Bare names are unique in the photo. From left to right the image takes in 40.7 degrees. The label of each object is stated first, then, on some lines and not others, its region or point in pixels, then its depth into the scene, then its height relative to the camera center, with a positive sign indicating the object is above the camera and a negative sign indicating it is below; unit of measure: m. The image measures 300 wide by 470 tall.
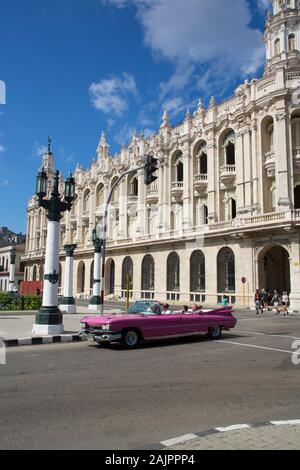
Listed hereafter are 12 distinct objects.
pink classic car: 11.61 -1.18
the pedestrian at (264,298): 29.22 -0.83
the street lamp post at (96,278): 27.94 +0.57
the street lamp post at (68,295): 25.75 -0.56
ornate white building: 31.08 +8.02
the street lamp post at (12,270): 44.12 +1.85
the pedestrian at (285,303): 26.20 -1.09
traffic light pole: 18.08 +1.00
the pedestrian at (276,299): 28.49 -0.95
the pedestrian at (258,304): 27.15 -1.18
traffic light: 16.62 +4.82
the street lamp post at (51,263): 14.51 +0.87
